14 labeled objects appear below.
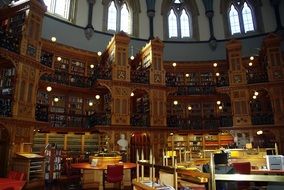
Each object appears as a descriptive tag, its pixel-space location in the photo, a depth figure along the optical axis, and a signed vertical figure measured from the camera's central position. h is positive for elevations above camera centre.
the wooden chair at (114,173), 8.62 -0.87
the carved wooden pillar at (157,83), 15.14 +3.85
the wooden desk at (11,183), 5.65 -0.80
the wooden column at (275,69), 15.18 +4.67
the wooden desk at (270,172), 6.75 -0.69
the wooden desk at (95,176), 9.63 -1.13
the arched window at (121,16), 19.34 +10.17
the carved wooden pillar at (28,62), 10.87 +3.81
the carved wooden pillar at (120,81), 14.20 +3.79
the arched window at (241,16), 19.91 +10.31
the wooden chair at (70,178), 10.40 -1.47
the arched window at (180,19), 20.81 +10.50
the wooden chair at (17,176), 6.72 -0.73
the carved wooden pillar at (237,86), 15.78 +3.79
